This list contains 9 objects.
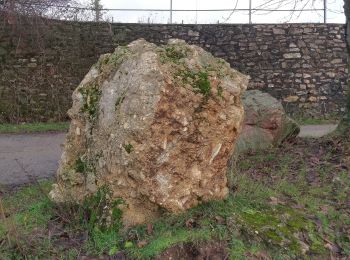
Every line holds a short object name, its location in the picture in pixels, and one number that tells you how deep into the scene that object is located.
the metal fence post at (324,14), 12.08
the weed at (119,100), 3.53
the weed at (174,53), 3.64
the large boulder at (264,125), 7.08
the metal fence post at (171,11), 14.05
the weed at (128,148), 3.36
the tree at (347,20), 6.85
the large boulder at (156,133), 3.38
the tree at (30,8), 10.69
